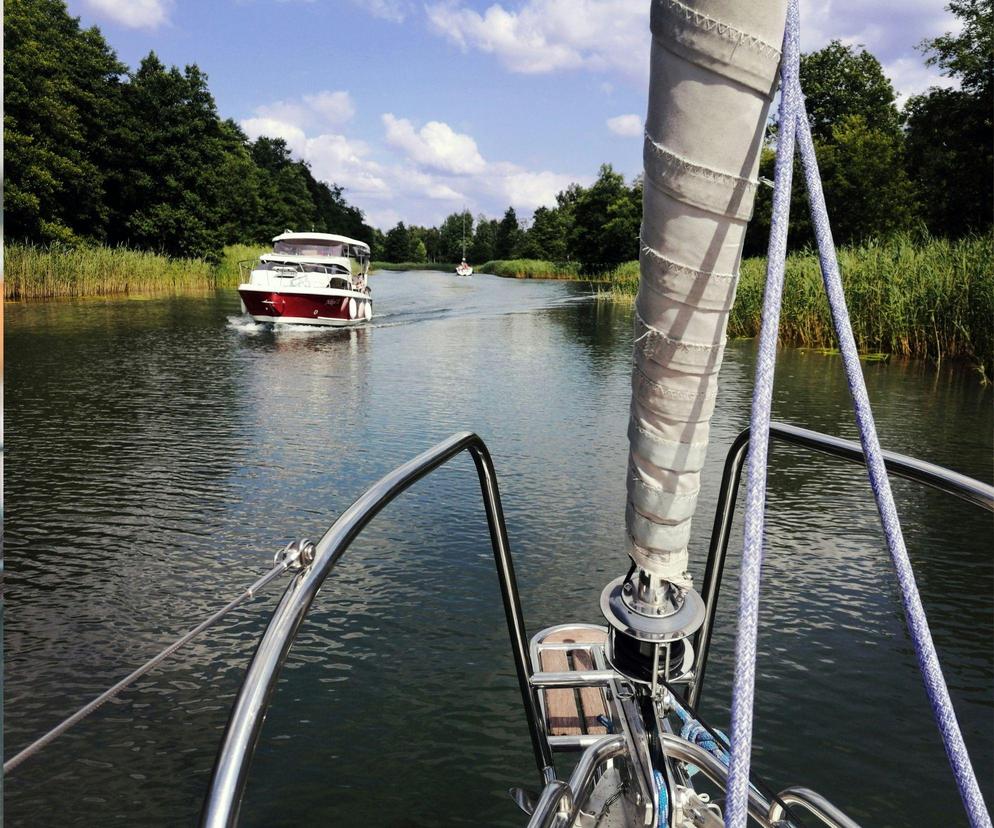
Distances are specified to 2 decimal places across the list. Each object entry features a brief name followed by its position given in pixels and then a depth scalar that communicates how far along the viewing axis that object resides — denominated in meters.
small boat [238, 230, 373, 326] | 20.20
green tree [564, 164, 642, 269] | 64.69
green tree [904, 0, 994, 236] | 30.72
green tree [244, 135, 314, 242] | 72.66
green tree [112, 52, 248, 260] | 44.00
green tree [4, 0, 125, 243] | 32.19
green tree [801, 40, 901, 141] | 53.56
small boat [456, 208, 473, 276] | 82.62
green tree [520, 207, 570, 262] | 96.56
